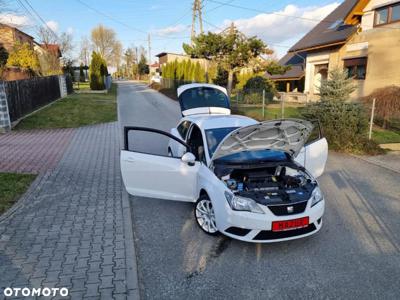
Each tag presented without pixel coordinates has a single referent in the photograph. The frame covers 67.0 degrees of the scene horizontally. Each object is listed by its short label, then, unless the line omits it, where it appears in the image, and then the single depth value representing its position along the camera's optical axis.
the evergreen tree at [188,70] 27.93
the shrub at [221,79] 22.93
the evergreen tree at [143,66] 81.50
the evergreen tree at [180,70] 29.54
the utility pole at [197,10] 27.41
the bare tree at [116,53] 73.62
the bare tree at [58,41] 36.47
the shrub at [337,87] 9.66
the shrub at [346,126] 8.67
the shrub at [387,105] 11.72
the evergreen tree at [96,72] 32.41
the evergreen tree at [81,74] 57.72
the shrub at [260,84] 23.44
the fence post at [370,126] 9.41
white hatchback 3.54
